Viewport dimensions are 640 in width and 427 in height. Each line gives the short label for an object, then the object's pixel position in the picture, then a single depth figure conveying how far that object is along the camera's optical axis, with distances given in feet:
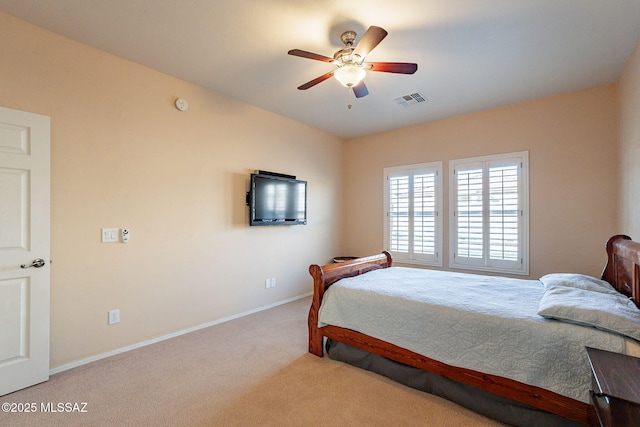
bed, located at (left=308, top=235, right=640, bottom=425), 5.28
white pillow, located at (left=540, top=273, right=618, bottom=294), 7.05
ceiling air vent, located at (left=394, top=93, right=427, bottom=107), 11.80
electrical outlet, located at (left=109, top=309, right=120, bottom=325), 8.99
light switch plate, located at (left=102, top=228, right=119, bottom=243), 8.88
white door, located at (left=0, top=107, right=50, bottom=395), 7.06
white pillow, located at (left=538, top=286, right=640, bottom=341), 5.06
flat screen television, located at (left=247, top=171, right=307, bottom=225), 12.69
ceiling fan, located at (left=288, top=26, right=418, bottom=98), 7.11
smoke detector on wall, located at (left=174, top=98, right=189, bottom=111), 10.51
